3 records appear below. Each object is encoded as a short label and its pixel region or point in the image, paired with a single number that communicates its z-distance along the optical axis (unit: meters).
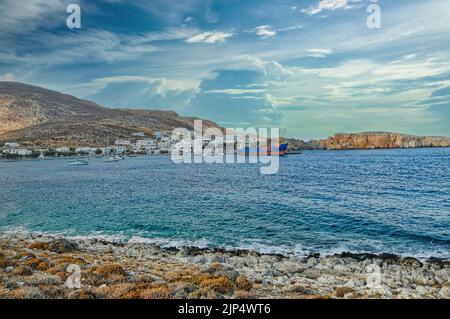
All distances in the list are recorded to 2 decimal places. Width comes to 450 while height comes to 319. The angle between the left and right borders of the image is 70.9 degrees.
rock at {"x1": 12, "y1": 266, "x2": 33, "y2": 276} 13.30
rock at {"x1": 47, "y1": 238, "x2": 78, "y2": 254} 18.75
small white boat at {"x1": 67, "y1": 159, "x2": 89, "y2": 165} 104.56
